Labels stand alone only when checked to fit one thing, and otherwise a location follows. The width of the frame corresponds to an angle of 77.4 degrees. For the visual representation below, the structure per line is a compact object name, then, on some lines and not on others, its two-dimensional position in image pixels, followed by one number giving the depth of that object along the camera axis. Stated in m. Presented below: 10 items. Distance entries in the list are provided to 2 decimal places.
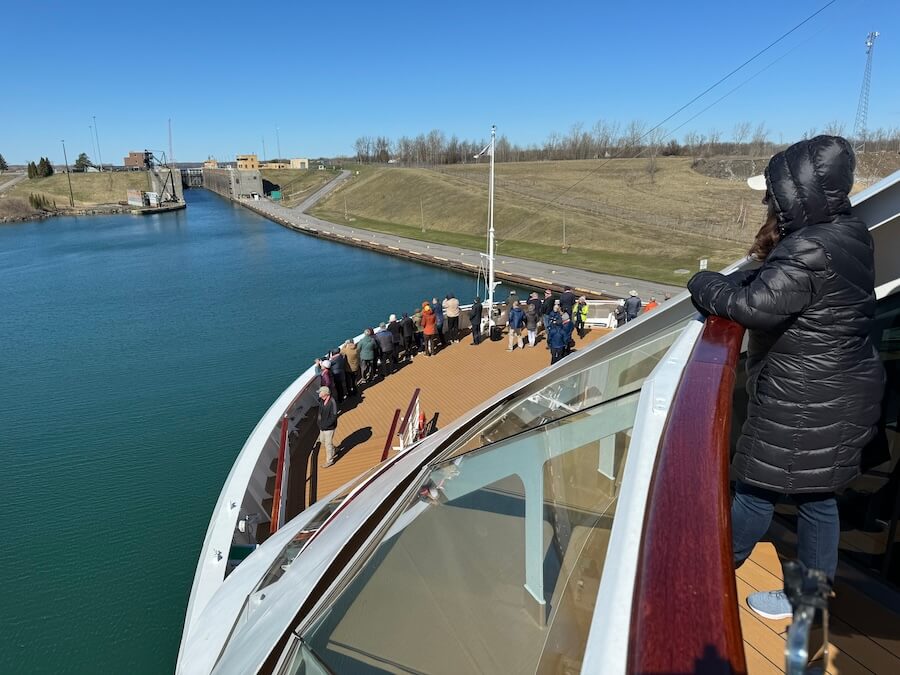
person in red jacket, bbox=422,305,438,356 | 14.68
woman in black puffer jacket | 1.82
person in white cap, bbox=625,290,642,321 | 14.82
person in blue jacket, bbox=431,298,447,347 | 15.66
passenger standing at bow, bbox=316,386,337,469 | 9.15
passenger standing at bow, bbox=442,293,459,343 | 15.59
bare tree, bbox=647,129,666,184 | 77.38
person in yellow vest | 16.27
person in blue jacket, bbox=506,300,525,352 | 14.95
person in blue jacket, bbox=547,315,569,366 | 12.55
